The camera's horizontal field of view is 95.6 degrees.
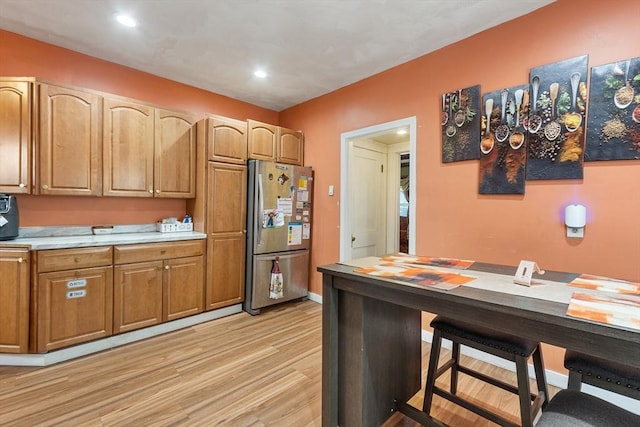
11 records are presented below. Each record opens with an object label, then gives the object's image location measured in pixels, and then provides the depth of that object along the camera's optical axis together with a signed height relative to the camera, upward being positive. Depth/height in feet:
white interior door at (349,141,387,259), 12.25 +0.53
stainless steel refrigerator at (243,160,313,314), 10.97 -0.86
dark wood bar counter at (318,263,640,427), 3.06 -1.77
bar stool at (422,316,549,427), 4.27 -2.42
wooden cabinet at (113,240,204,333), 8.52 -2.33
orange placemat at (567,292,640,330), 2.79 -1.01
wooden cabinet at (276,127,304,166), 12.41 +2.82
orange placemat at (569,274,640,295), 3.84 -1.00
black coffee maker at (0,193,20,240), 7.42 -0.24
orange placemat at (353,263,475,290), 4.10 -0.98
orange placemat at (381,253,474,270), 5.37 -0.95
